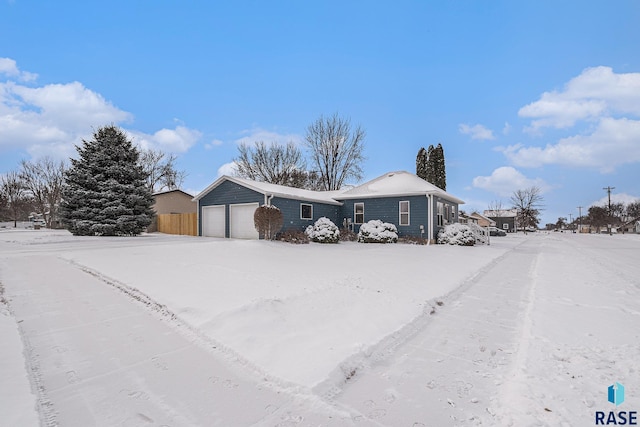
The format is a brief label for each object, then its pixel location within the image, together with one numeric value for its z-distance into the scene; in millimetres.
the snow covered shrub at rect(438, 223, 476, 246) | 18141
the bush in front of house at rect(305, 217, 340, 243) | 17297
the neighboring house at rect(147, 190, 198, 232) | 27469
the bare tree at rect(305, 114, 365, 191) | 34531
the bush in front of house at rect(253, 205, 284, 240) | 16391
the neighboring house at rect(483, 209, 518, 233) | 66844
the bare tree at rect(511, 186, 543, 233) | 51122
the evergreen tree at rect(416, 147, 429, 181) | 36500
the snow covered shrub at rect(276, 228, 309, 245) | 16609
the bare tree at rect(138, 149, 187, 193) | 37438
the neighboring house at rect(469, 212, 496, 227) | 63044
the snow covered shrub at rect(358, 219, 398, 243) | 18281
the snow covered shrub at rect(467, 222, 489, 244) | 21573
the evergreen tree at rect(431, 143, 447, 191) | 35156
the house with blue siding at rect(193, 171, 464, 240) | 18297
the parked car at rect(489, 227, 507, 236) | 41031
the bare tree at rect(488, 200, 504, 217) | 70575
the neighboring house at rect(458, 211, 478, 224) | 36431
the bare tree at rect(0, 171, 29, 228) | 41812
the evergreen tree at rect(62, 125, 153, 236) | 19234
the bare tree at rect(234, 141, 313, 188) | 36281
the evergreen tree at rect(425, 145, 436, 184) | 35312
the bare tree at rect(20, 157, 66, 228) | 38719
